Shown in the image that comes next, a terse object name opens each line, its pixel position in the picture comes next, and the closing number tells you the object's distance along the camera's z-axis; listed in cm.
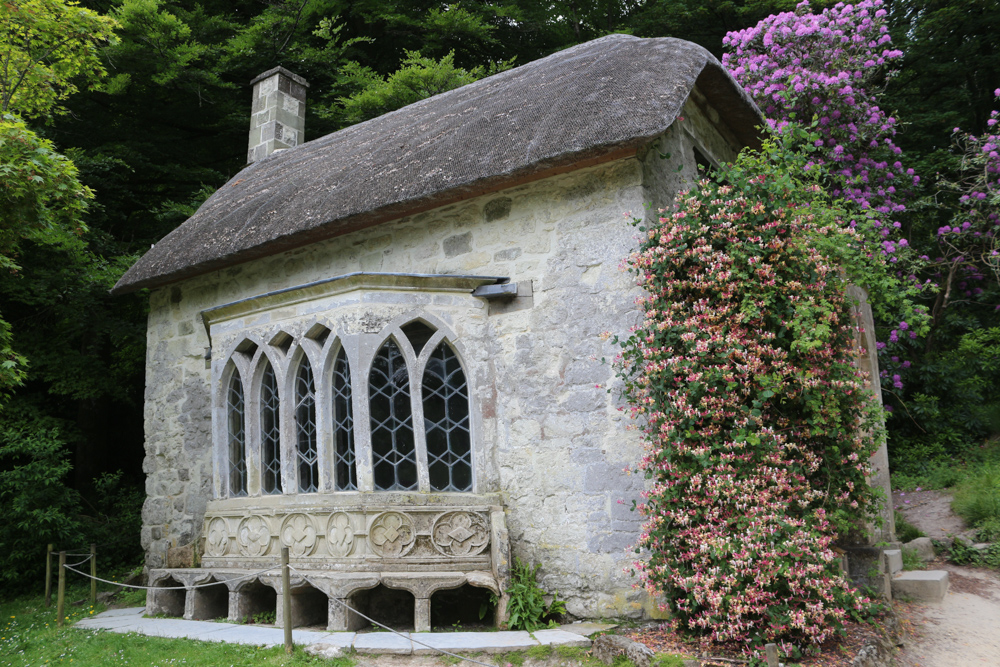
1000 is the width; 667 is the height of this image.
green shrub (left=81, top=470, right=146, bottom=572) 917
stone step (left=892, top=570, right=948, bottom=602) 590
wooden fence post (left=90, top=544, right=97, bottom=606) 684
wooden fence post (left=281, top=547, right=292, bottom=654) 450
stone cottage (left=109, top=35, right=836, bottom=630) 509
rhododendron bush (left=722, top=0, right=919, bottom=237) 988
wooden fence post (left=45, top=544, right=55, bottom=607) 712
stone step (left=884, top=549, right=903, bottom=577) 621
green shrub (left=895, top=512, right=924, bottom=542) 743
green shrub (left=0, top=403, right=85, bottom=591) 804
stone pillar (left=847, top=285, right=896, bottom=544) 675
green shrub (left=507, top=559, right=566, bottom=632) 489
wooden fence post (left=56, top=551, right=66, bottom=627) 619
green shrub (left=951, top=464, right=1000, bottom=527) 739
